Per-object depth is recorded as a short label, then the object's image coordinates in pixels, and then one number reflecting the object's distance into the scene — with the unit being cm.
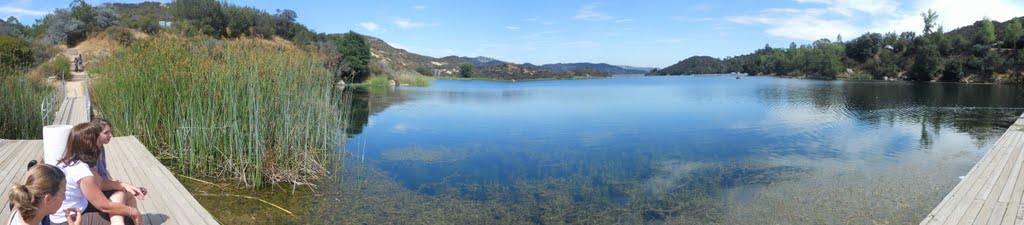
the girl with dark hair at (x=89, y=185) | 321
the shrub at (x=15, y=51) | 2040
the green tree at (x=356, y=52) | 4597
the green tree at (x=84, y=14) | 3491
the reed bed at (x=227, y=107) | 675
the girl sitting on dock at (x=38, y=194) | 247
